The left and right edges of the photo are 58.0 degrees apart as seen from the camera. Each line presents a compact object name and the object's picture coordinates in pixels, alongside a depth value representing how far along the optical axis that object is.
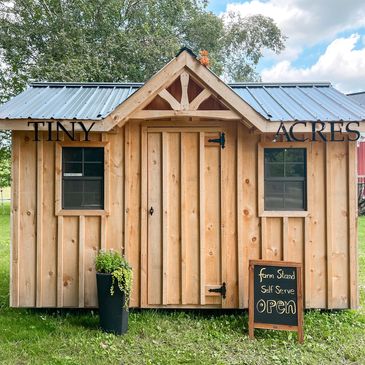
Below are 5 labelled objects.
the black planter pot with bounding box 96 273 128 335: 3.56
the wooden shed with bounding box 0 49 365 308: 4.04
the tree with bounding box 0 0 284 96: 11.64
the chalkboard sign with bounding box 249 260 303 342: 3.54
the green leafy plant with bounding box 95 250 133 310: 3.53
